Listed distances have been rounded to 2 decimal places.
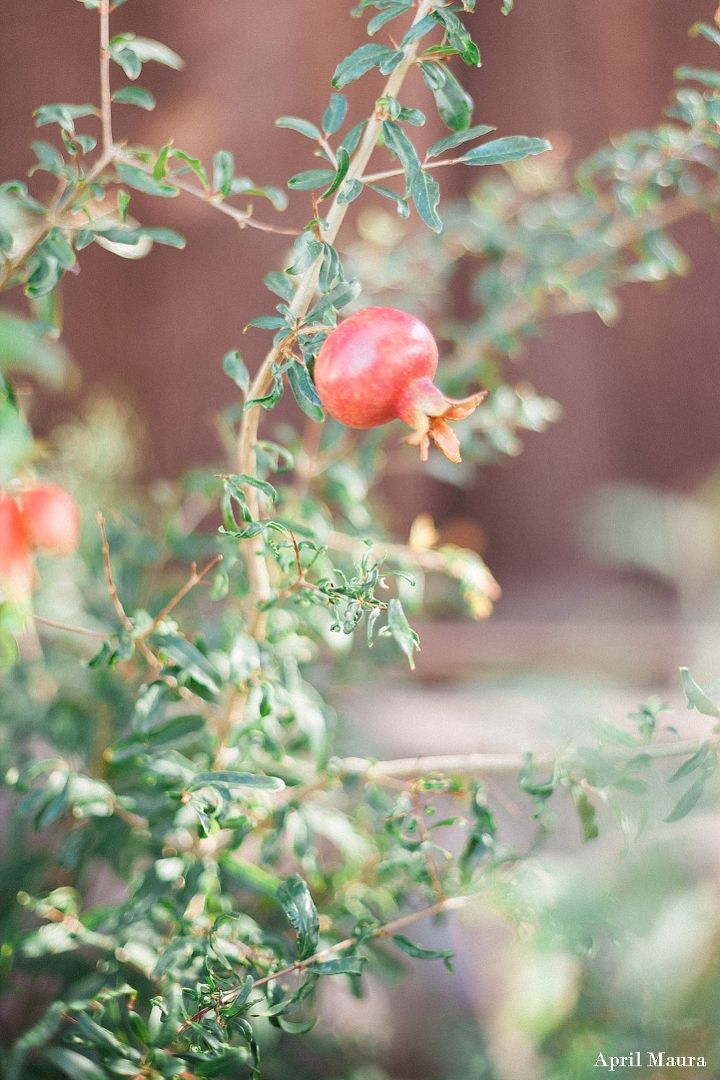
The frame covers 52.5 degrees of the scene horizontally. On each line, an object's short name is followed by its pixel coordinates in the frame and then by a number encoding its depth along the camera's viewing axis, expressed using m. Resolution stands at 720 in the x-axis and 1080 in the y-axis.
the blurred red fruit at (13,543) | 0.66
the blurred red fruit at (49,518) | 0.72
